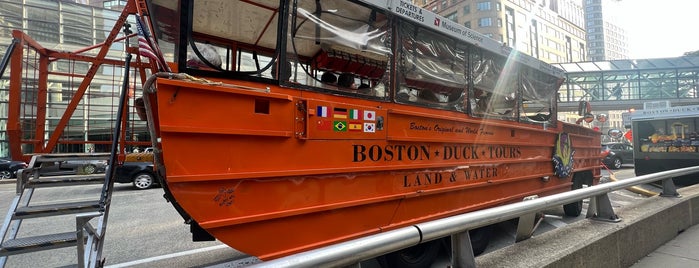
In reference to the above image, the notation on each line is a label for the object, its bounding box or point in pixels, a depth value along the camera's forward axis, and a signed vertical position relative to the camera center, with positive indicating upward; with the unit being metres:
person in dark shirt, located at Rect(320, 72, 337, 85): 3.22 +0.65
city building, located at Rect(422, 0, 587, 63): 60.34 +24.20
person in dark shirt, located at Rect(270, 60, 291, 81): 2.71 +0.57
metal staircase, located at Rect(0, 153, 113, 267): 2.37 -0.49
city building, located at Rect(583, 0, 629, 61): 127.71 +43.17
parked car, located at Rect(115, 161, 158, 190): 11.37 -0.96
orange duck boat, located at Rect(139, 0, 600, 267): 2.35 +0.20
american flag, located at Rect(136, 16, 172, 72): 2.37 +0.65
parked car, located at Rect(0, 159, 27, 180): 17.11 -1.24
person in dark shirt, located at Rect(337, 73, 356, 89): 3.38 +0.64
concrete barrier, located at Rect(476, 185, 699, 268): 2.42 -0.73
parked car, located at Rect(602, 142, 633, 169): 20.06 -0.37
